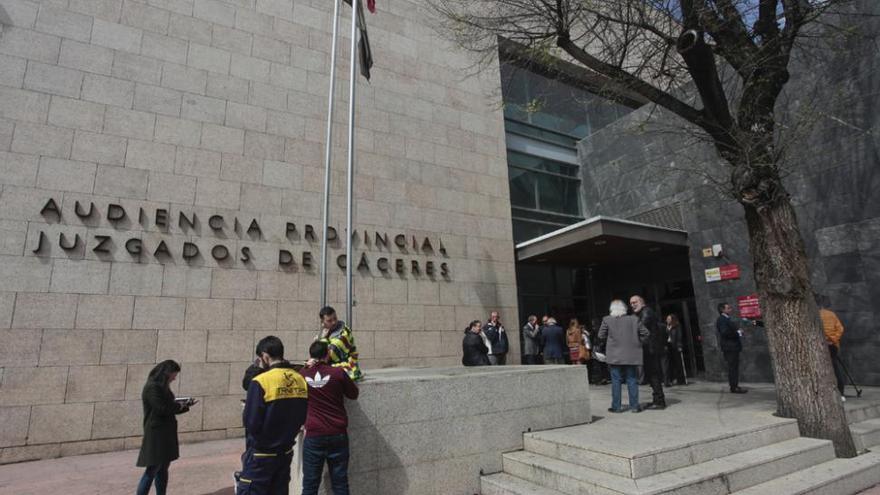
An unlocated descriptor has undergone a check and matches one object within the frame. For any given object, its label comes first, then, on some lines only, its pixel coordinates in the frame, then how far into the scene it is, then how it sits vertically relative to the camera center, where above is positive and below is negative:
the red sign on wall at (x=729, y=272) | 12.55 +1.61
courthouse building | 8.05 +2.78
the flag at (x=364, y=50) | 8.85 +5.51
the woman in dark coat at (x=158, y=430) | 4.88 -0.83
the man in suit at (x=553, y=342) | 11.59 -0.09
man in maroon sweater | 4.29 -0.72
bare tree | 6.43 +3.11
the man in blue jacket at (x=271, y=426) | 3.86 -0.64
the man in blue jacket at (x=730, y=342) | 9.91 -0.18
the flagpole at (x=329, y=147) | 8.22 +3.69
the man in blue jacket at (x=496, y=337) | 11.27 +0.06
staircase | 4.70 -1.39
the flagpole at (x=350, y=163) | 7.51 +3.16
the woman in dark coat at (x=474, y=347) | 10.05 -0.14
